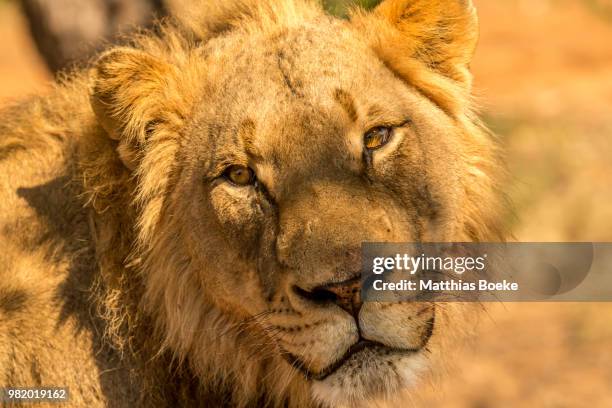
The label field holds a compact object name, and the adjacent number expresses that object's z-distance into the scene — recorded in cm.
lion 775
